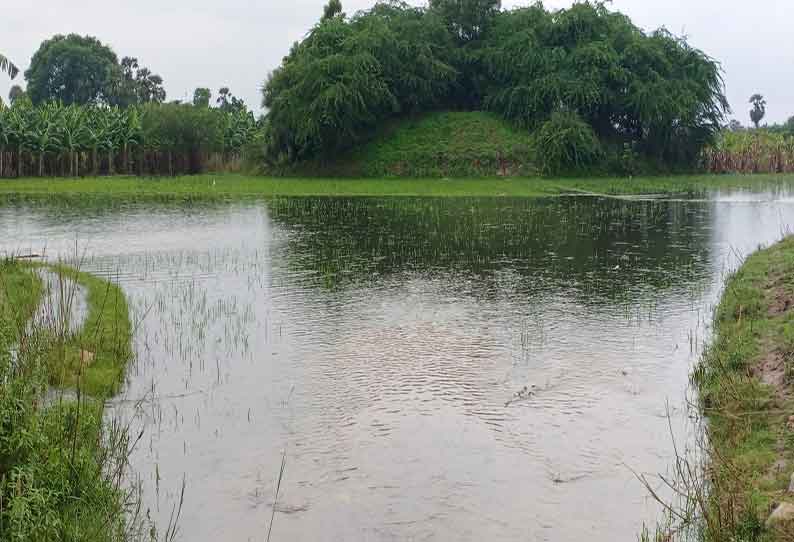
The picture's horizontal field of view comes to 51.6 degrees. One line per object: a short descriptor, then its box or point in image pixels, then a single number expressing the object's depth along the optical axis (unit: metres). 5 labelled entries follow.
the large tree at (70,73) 84.88
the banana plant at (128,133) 51.00
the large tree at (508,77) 45.09
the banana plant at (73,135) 48.41
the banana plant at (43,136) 47.38
